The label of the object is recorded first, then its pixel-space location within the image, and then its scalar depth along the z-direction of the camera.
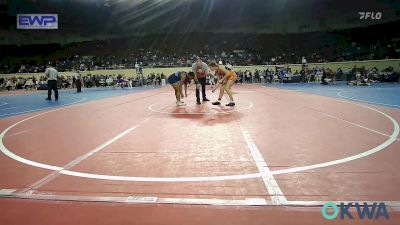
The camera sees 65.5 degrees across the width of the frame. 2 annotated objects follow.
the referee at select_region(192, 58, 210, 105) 11.98
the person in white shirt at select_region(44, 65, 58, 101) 14.58
